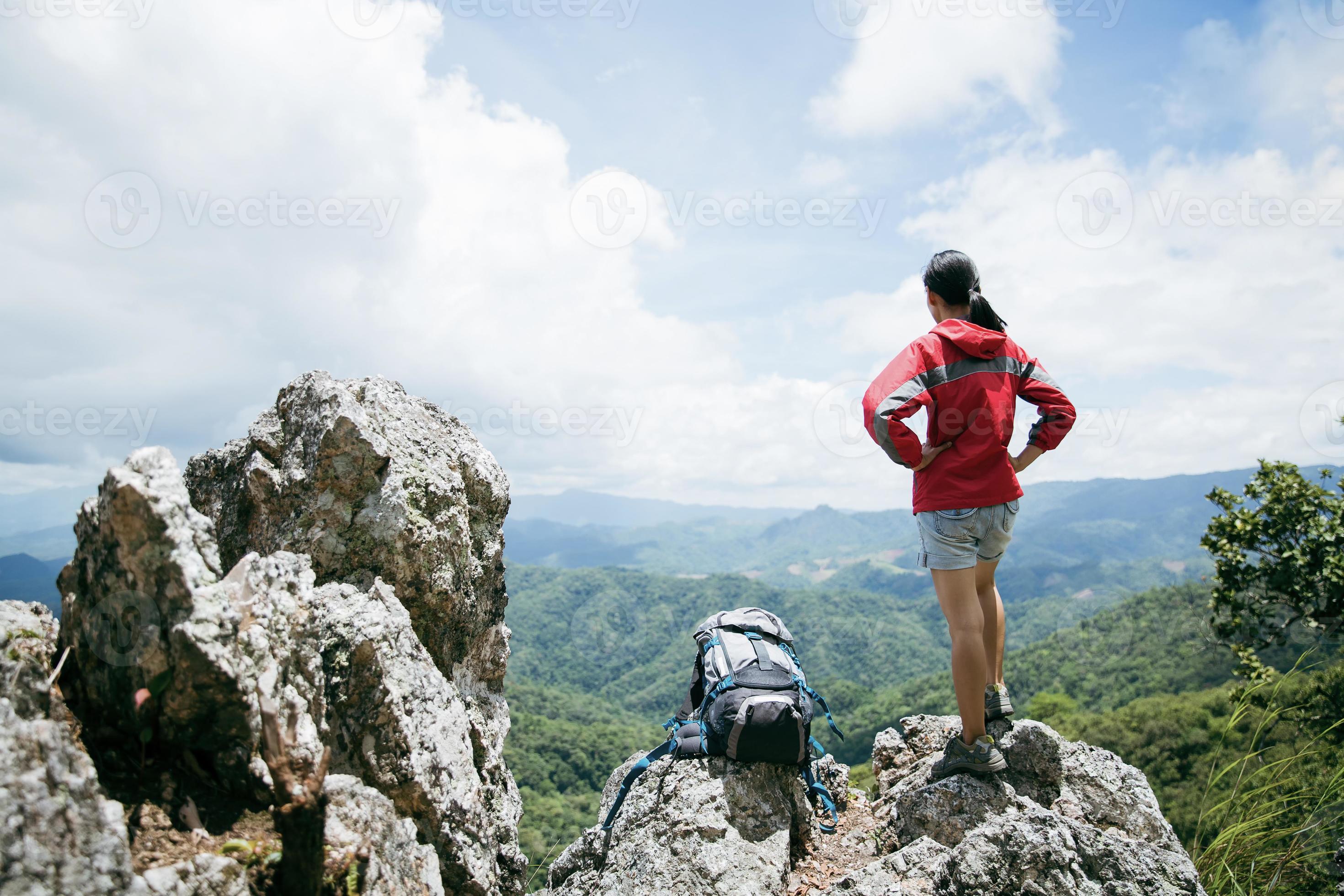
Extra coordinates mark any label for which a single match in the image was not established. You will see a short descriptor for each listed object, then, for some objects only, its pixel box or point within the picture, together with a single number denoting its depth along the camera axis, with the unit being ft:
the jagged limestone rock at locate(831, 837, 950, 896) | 12.92
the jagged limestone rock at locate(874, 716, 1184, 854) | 15.80
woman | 15.26
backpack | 15.88
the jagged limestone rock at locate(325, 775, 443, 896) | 9.57
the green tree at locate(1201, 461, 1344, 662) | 38.40
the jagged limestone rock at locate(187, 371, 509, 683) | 15.17
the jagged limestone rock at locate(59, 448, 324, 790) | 9.02
